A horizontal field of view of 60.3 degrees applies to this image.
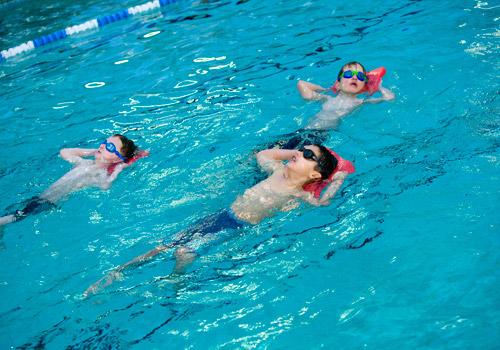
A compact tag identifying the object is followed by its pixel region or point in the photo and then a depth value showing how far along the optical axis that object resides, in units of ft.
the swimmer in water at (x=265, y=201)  12.35
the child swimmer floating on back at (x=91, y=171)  15.96
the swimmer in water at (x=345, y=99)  18.12
